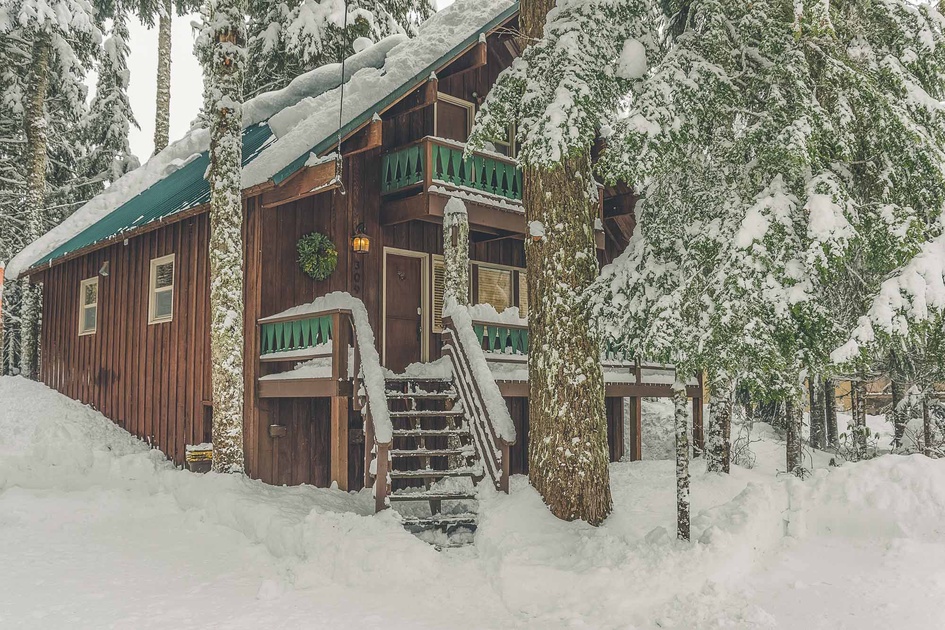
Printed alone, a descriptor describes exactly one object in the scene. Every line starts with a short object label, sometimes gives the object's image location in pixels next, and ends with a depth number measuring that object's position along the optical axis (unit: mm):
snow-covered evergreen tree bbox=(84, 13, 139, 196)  23391
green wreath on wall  10695
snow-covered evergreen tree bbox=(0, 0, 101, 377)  17359
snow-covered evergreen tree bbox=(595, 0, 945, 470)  5820
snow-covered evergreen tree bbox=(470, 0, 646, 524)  6938
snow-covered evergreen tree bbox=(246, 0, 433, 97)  18188
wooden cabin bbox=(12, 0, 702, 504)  9977
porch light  10922
